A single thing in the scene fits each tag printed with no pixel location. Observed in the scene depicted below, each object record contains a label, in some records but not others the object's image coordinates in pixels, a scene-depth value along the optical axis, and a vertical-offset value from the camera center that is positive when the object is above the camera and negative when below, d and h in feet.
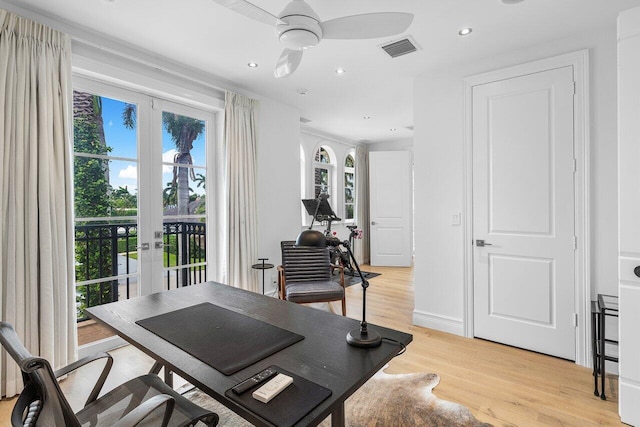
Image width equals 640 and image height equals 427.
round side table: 11.89 -2.03
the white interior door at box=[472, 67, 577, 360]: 8.49 -0.06
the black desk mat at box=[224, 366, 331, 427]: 2.99 -1.91
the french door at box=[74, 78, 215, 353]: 8.79 +0.54
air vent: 8.57 +4.57
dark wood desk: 3.49 -1.86
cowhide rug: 6.09 -4.01
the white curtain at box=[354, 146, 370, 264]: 22.43 +0.74
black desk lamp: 4.33 -1.00
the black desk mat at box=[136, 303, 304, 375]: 4.08 -1.81
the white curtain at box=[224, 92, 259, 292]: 11.58 +0.89
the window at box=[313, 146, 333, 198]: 19.79 +2.59
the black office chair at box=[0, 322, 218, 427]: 2.88 -2.05
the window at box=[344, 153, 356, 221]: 22.06 +1.68
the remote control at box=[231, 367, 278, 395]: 3.37 -1.85
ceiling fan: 5.27 +3.20
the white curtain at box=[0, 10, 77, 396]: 6.81 +0.50
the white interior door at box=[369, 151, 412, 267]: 21.08 +0.26
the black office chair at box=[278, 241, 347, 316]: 11.01 -2.32
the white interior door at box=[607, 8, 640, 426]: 5.92 -0.04
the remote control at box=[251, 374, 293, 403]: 3.24 -1.85
